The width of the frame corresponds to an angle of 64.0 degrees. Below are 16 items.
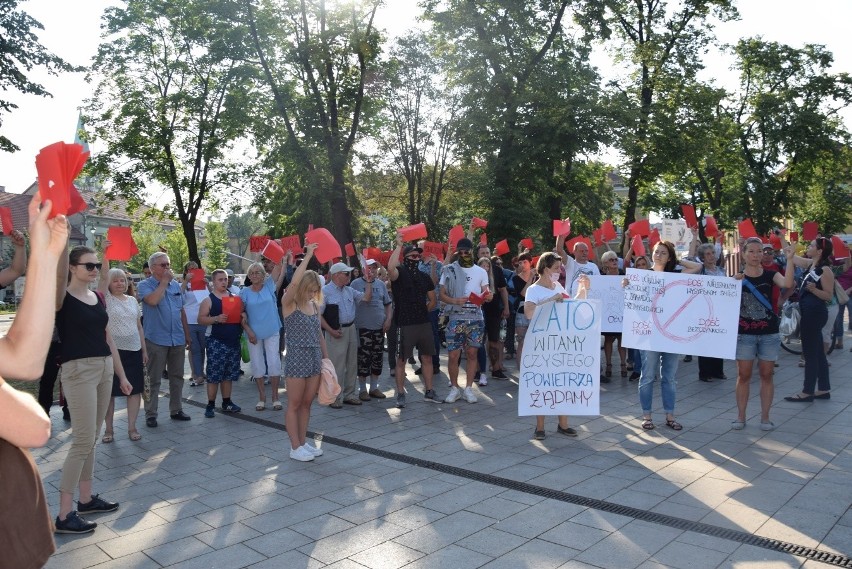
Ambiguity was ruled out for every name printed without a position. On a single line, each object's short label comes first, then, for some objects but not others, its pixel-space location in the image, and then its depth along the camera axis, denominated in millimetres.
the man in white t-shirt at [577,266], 10069
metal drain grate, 4105
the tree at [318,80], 21281
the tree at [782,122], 34719
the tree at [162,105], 24281
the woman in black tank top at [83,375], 4875
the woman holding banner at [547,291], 7094
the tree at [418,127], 29625
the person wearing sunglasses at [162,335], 8352
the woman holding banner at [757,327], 7004
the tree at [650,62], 23984
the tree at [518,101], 21953
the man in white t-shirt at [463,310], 9102
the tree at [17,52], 17484
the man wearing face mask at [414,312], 9172
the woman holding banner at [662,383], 7293
